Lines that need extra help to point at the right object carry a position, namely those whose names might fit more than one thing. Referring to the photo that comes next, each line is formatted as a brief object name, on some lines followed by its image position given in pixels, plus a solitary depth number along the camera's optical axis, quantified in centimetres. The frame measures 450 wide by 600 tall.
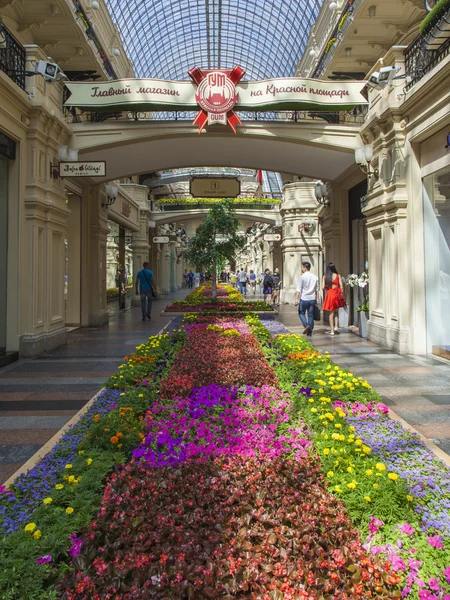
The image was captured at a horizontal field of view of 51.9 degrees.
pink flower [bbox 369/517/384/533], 265
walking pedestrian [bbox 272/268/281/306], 2062
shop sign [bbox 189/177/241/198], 1523
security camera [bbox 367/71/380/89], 873
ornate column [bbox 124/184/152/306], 2530
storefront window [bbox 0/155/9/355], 894
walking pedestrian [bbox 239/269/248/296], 3027
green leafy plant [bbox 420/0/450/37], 708
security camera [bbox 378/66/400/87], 854
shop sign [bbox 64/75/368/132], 1007
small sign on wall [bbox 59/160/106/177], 999
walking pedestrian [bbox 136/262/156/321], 1499
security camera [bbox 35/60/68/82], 888
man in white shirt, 1107
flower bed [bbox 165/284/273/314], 1559
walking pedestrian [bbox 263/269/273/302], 2108
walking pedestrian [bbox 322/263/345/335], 1145
